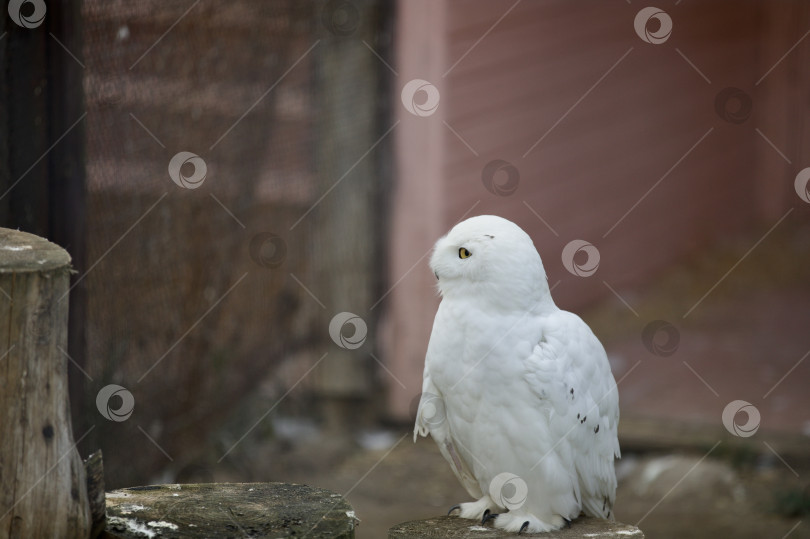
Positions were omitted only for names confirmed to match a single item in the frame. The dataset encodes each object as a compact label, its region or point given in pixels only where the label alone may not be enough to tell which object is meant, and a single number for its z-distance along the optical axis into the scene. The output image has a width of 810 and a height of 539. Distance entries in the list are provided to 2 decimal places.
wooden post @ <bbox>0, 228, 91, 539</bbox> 4.60
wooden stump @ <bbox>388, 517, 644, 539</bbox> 5.85
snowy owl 5.80
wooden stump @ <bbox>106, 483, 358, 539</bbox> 5.12
